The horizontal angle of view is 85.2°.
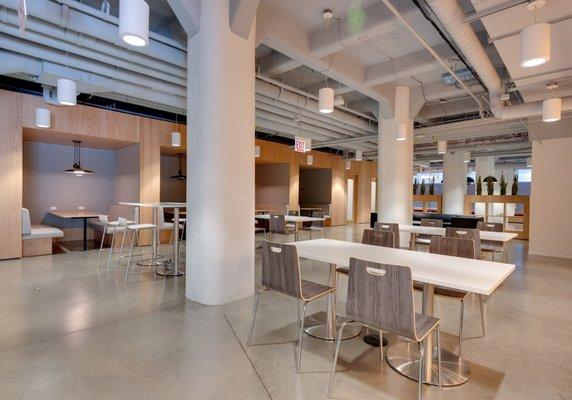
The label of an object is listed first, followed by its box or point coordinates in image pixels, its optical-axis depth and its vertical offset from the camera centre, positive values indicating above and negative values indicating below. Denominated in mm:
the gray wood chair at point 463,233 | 3723 -456
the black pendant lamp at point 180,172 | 8330 +564
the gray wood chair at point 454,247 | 2826 -473
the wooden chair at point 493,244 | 4075 -642
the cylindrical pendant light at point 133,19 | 2105 +1184
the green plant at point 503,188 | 9969 +281
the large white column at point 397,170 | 6744 +565
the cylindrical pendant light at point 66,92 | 4082 +1312
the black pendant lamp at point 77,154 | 7315 +899
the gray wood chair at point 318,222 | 7698 -702
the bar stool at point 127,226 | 4496 -502
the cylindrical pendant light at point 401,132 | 5680 +1164
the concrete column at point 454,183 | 11266 +485
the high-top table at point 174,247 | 4354 -855
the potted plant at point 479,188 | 10694 +291
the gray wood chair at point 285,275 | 2219 -614
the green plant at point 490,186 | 10133 +347
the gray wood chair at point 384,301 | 1660 -597
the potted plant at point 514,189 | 9600 +248
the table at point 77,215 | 6174 -480
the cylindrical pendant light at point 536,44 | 2645 +1323
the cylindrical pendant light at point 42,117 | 5094 +1205
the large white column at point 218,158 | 3332 +386
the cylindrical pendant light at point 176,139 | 6816 +1179
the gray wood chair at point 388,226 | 4560 -474
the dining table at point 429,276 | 1780 -482
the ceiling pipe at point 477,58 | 3070 +1781
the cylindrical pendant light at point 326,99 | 3982 +1223
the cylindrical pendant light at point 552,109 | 4406 +1256
